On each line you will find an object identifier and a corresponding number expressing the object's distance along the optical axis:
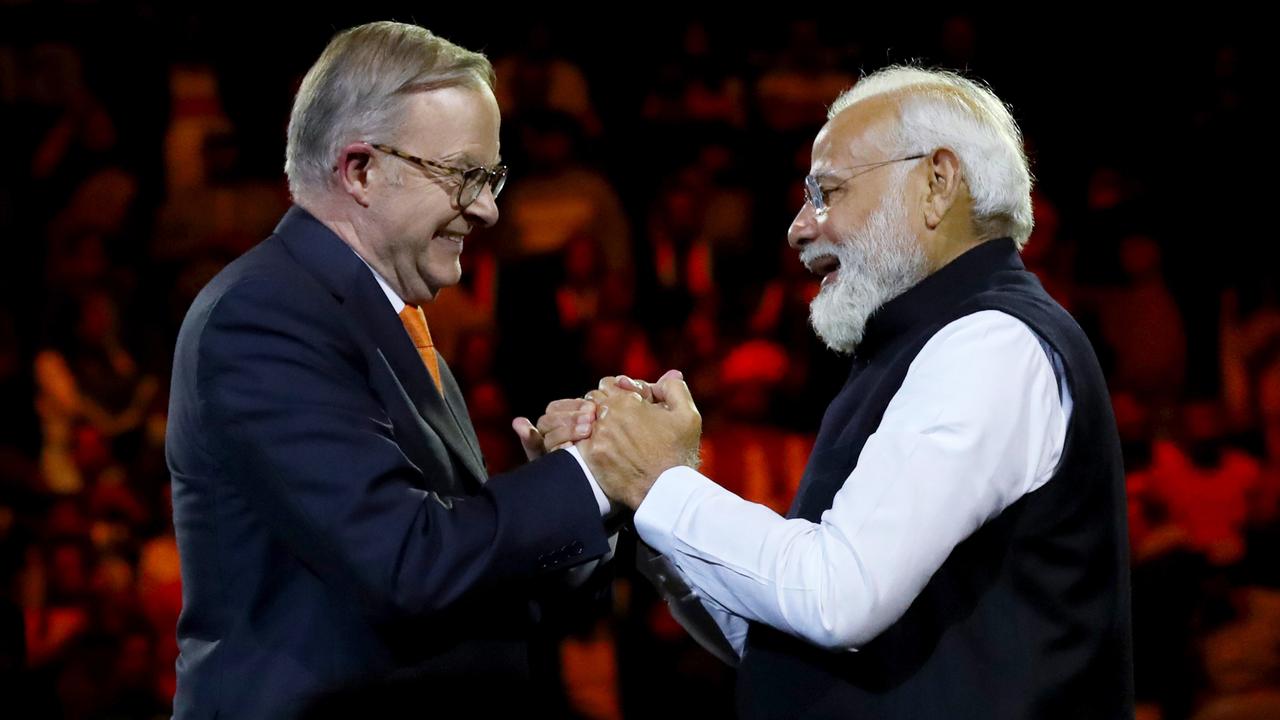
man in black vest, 5.32
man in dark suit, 5.30
